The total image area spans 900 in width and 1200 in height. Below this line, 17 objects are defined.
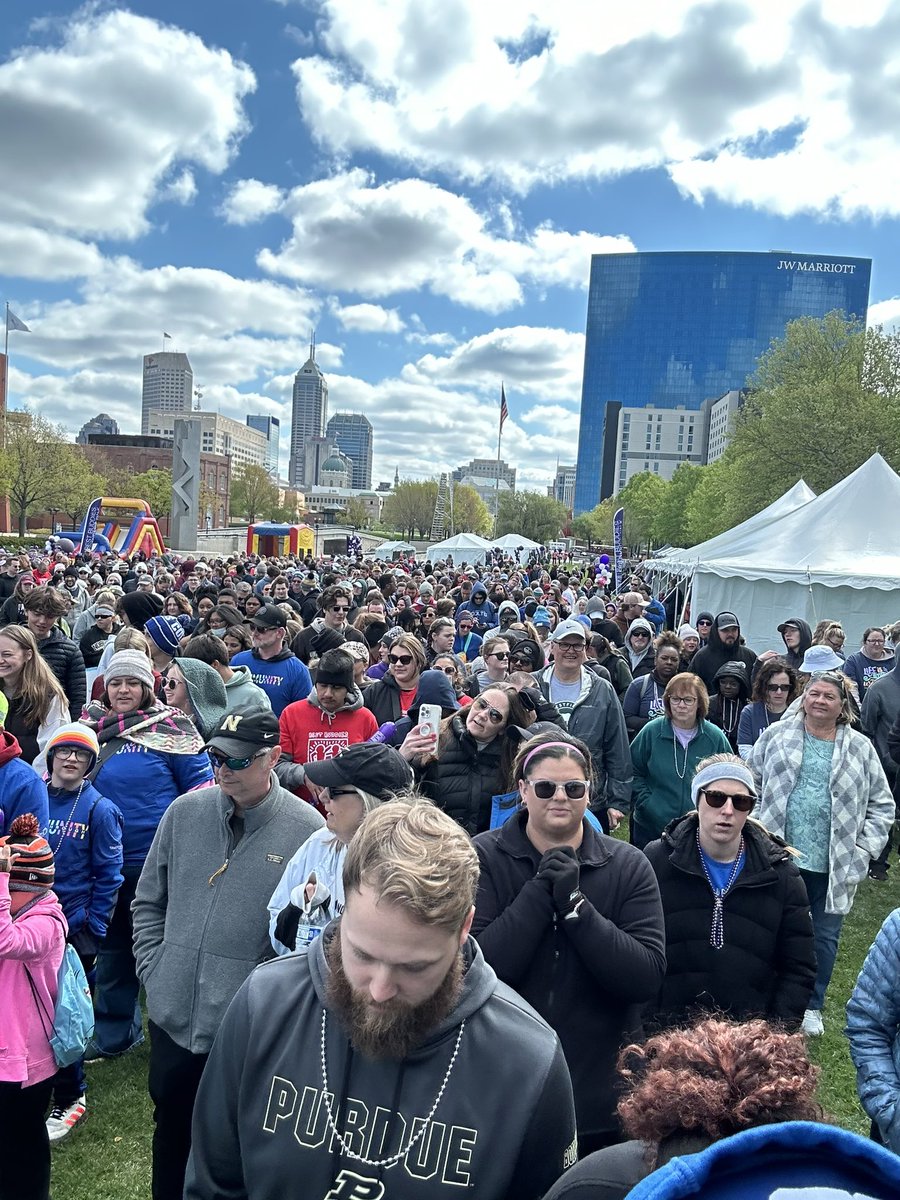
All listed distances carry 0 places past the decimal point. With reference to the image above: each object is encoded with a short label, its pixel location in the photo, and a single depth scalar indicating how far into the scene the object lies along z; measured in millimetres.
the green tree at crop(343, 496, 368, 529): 140250
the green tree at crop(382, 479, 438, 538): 121312
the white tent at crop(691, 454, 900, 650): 14086
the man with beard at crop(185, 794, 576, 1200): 1602
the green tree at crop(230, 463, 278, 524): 120812
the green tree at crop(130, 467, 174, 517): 79750
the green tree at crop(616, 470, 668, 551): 79000
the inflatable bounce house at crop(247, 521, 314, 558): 49312
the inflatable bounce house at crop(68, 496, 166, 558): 32469
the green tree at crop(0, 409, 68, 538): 56625
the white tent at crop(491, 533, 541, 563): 43906
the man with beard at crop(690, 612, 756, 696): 8508
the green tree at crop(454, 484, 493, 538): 111688
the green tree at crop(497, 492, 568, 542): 107438
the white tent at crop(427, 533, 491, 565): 38094
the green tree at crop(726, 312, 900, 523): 29609
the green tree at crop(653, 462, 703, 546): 68562
